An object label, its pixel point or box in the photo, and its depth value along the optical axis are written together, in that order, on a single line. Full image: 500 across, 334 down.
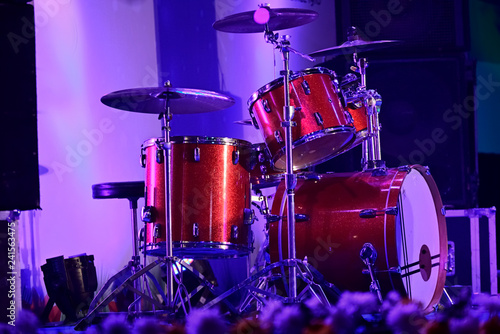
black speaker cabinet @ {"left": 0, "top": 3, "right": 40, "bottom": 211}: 7.01
